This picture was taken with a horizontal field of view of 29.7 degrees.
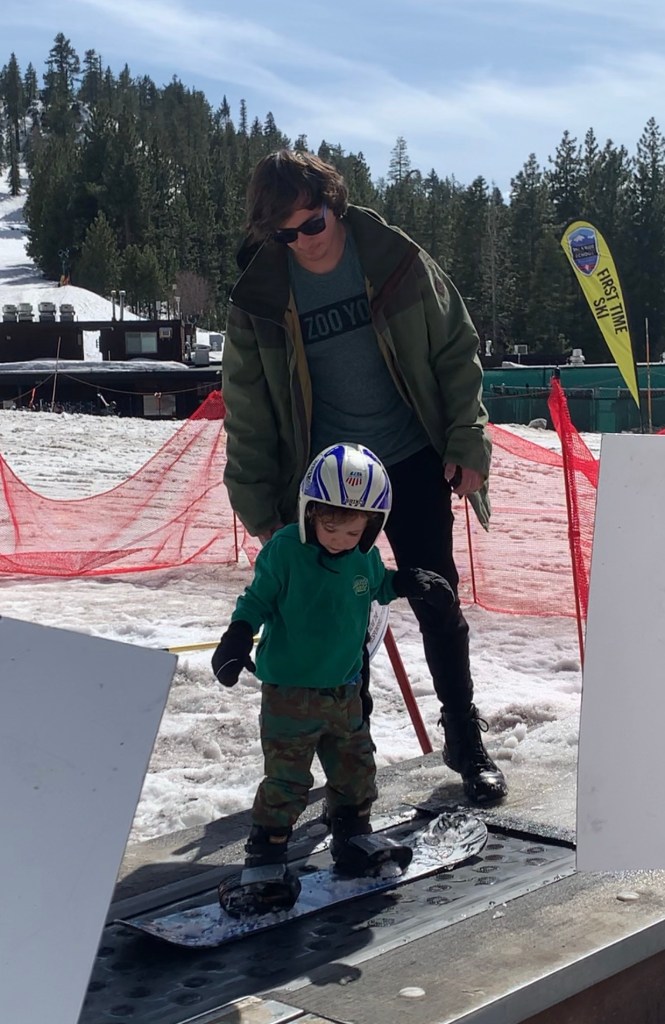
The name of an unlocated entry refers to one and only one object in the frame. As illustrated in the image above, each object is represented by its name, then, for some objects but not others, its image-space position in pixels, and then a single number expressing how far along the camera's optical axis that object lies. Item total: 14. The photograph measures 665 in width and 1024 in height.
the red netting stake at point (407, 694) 4.41
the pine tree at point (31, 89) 169.75
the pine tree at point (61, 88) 148.75
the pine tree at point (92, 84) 165.12
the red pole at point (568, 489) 5.28
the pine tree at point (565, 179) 91.81
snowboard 2.78
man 3.48
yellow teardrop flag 12.92
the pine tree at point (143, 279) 93.94
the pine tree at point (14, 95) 163.88
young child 2.99
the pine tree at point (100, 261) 95.12
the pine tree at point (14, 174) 158.88
